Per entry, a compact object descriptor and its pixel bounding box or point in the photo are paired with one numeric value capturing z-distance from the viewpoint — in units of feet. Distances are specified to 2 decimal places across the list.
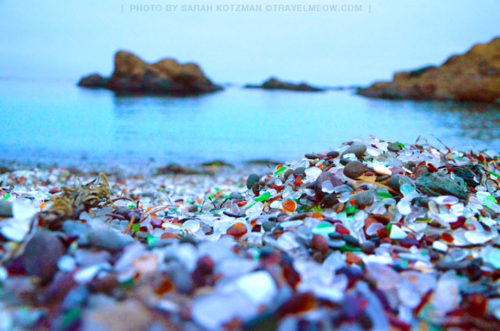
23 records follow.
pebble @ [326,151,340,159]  1.94
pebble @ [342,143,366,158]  1.87
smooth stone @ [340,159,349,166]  1.79
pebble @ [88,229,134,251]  1.04
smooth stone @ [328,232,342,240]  1.24
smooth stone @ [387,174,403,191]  1.52
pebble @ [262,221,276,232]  1.36
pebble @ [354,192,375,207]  1.44
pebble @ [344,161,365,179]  1.62
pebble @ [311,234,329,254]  1.17
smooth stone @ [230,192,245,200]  1.97
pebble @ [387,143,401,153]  2.02
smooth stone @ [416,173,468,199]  1.49
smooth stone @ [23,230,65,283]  0.96
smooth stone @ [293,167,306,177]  1.85
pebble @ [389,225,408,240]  1.30
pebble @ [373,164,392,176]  1.62
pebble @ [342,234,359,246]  1.24
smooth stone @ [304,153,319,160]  2.05
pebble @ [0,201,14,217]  1.17
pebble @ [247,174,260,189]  2.12
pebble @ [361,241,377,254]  1.22
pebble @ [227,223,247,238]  1.37
